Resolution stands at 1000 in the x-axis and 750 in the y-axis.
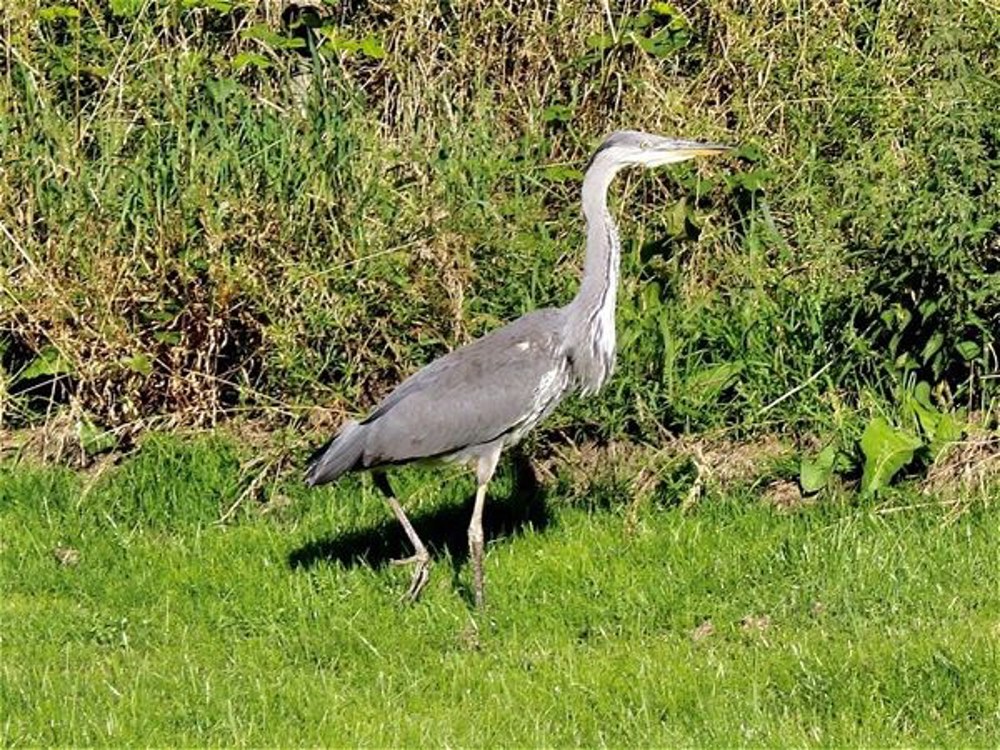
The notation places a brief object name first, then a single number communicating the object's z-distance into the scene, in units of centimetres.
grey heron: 1449
